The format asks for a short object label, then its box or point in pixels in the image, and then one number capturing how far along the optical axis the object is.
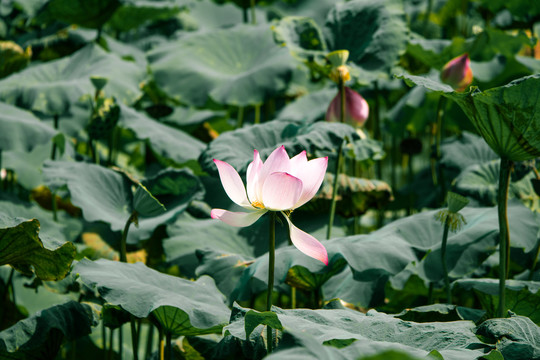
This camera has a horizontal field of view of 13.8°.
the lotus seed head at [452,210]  4.52
